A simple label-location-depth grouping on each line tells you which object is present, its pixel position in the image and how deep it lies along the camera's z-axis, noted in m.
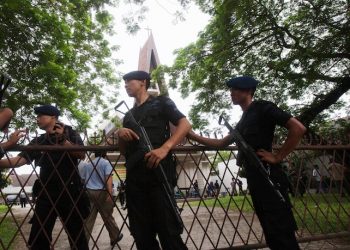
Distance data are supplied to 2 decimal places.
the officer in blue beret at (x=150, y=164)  2.70
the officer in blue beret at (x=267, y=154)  2.88
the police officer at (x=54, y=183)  3.41
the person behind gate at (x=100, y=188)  5.56
